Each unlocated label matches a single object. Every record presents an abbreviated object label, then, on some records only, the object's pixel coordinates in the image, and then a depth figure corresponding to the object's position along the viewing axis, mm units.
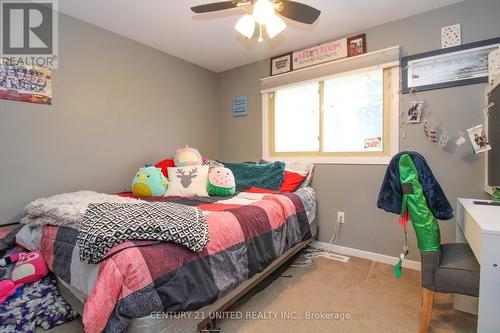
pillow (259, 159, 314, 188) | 2724
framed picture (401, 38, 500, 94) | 1920
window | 2375
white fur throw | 1395
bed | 991
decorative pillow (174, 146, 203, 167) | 2674
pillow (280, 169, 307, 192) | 2570
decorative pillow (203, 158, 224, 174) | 2621
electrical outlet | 2615
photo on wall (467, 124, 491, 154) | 1751
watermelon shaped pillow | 2363
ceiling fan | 1521
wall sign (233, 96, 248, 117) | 3318
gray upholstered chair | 1204
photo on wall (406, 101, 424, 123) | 2166
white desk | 1010
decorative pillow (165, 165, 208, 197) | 2354
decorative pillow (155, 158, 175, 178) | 2598
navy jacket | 1376
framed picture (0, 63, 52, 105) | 1868
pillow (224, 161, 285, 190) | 2623
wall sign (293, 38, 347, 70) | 2547
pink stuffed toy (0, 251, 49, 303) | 1478
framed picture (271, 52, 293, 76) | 2900
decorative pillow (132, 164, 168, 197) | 2273
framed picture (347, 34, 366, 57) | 2436
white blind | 2268
